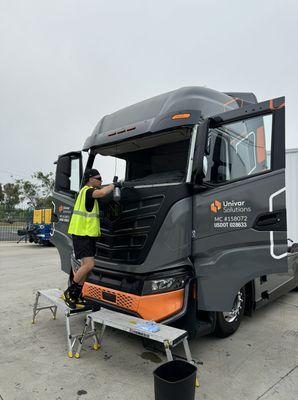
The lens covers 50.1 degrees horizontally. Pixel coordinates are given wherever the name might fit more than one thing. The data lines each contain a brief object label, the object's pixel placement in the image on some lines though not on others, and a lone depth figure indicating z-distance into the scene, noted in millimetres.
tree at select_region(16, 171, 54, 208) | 32844
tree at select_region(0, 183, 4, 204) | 43666
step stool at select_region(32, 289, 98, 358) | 3611
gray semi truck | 3172
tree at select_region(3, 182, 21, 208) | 35753
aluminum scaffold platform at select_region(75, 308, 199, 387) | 2752
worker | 3719
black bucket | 2262
